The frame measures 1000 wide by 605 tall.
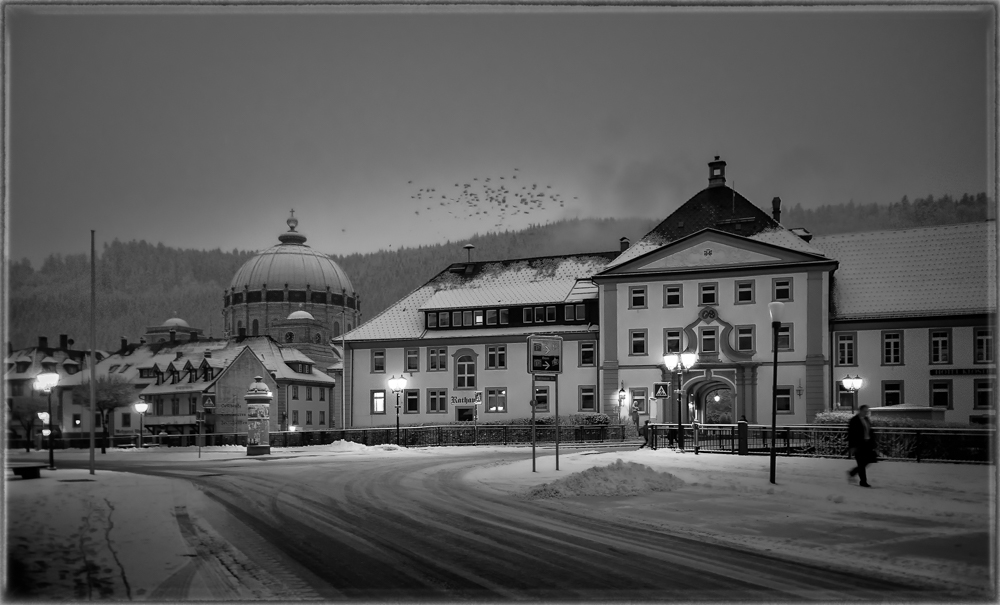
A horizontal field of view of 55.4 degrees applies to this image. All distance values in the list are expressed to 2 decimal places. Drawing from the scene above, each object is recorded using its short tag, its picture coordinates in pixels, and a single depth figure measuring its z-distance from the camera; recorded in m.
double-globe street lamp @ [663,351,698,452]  29.97
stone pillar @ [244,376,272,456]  33.09
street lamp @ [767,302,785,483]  18.16
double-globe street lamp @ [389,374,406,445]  45.15
